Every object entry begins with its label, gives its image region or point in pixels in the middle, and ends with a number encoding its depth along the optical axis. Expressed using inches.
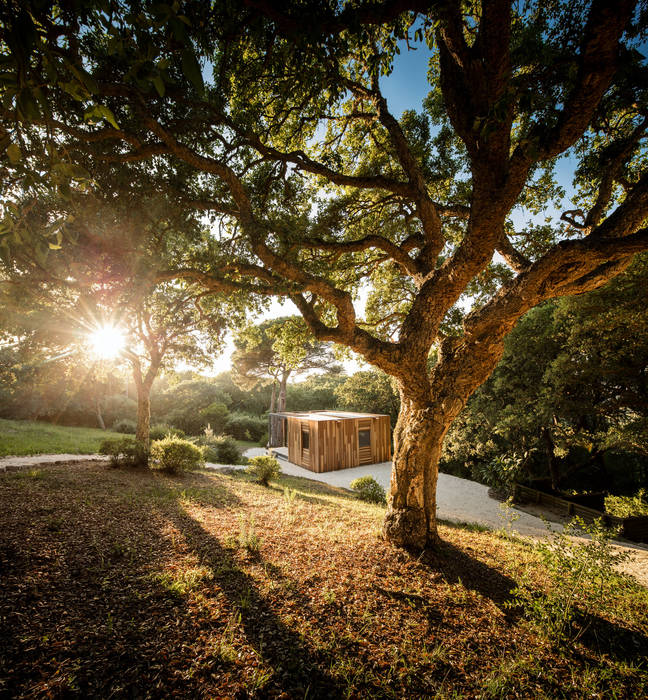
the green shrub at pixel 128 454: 314.2
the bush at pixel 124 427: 751.1
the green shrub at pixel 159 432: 599.4
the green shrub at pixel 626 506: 257.0
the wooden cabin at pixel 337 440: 535.5
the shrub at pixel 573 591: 101.2
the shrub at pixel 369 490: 327.6
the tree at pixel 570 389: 270.2
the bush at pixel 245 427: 876.6
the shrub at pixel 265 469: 315.3
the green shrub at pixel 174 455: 299.9
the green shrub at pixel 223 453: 523.8
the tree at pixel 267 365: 822.5
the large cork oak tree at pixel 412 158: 104.7
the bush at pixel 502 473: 387.2
